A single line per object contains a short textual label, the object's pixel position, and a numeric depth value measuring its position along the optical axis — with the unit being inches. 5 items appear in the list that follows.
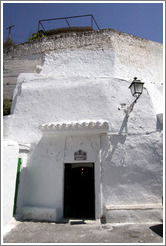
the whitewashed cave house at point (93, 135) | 225.6
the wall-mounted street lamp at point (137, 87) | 212.8
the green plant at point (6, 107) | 314.8
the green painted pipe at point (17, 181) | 227.9
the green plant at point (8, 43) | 398.3
